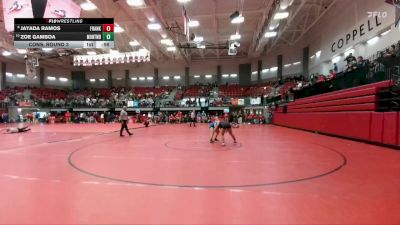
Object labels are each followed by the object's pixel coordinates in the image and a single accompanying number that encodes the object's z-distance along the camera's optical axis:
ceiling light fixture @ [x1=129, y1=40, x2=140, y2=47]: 26.35
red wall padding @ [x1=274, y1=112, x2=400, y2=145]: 8.42
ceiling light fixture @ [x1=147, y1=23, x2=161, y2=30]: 20.06
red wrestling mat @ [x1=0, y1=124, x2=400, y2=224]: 2.90
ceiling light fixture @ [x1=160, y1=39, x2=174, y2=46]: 24.55
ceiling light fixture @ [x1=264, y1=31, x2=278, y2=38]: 22.04
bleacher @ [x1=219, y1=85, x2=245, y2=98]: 37.07
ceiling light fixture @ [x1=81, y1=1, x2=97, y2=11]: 16.23
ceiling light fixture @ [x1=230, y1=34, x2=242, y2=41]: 24.85
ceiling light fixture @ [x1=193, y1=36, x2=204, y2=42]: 27.12
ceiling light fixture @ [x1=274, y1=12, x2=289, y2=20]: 17.41
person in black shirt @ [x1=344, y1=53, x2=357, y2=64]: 15.89
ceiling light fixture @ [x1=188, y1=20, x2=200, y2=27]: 20.77
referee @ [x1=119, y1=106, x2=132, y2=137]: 13.28
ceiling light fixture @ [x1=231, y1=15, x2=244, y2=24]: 18.23
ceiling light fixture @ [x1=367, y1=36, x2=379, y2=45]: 17.58
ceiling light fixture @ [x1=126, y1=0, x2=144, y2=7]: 14.82
